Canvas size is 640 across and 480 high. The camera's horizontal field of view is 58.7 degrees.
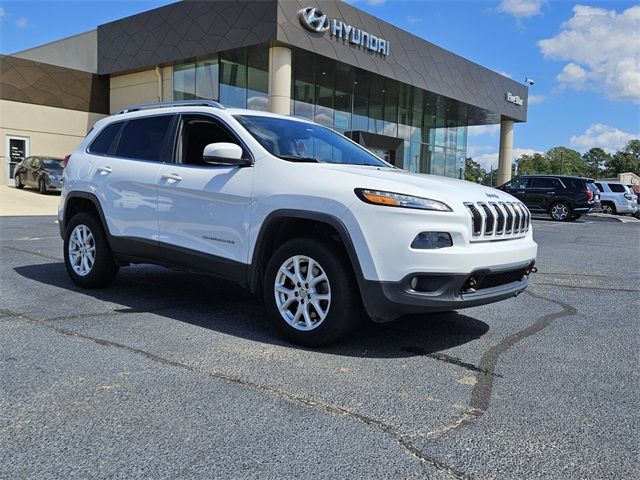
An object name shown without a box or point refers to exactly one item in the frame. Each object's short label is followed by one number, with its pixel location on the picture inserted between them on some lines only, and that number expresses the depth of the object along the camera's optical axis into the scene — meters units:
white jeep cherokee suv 3.90
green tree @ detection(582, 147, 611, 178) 147.05
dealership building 20.33
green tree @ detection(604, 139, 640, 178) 132.25
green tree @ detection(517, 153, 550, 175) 119.50
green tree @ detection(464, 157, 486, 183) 117.43
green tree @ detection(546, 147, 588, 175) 120.44
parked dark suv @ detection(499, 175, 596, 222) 22.02
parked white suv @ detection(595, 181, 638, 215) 27.55
